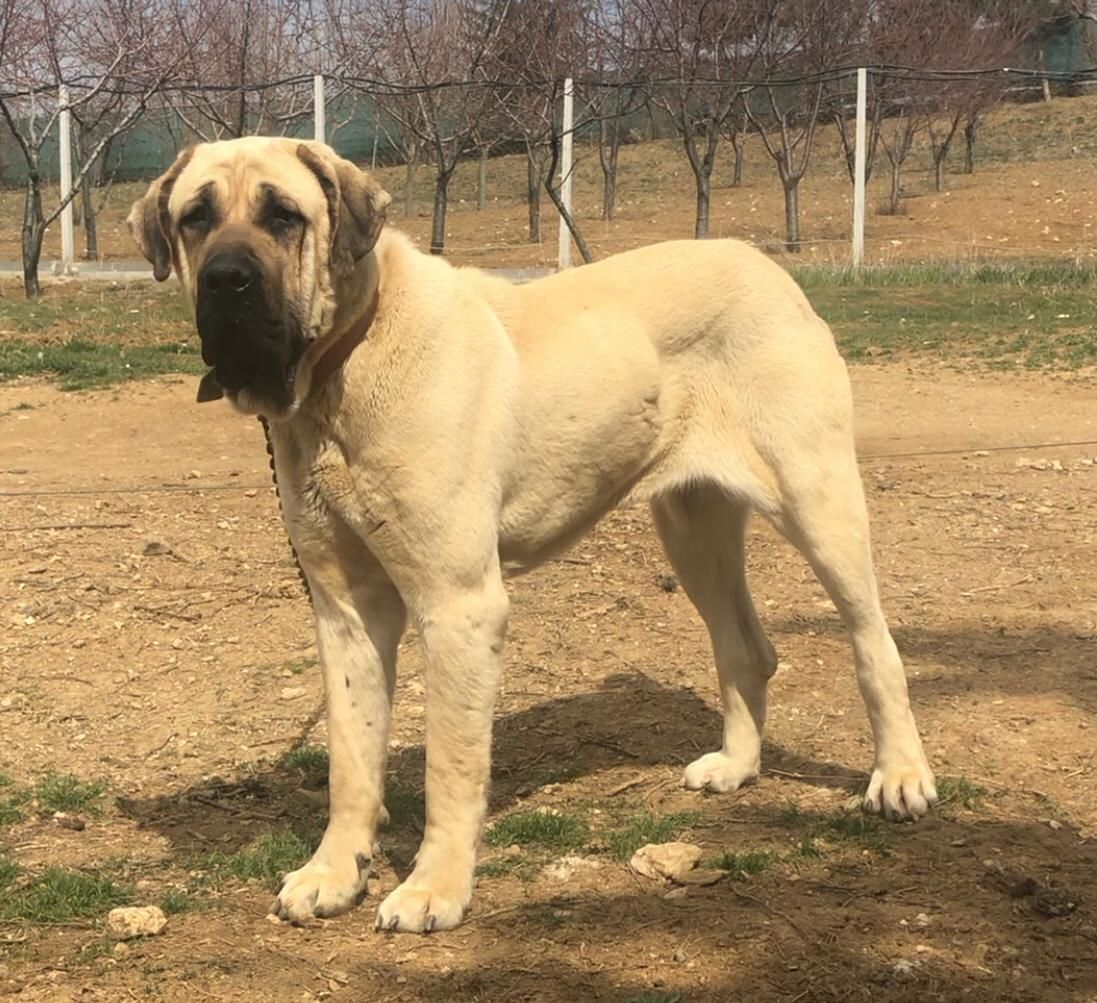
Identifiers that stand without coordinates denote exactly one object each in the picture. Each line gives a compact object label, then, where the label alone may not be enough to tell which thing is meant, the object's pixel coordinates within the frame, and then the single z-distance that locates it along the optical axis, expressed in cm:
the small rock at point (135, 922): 316
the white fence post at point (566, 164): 1836
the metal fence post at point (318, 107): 1608
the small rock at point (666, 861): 347
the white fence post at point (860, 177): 1827
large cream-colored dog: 328
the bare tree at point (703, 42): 2394
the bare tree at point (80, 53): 1988
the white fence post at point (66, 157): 1894
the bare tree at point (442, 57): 2341
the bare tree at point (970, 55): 3172
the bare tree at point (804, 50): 2545
